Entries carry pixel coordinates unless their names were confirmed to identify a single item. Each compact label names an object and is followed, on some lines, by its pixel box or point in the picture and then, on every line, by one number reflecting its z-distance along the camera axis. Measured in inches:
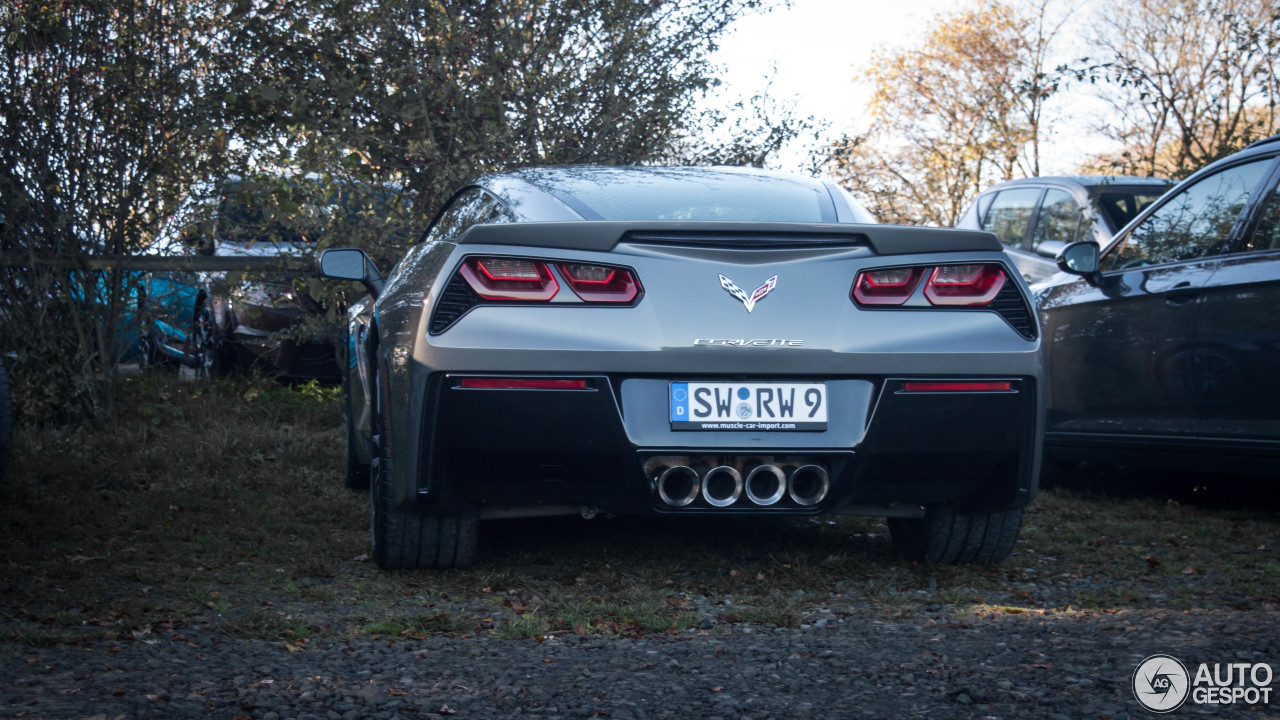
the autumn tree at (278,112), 287.0
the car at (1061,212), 347.9
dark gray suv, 198.4
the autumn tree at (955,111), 943.7
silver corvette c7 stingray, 141.3
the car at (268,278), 304.2
